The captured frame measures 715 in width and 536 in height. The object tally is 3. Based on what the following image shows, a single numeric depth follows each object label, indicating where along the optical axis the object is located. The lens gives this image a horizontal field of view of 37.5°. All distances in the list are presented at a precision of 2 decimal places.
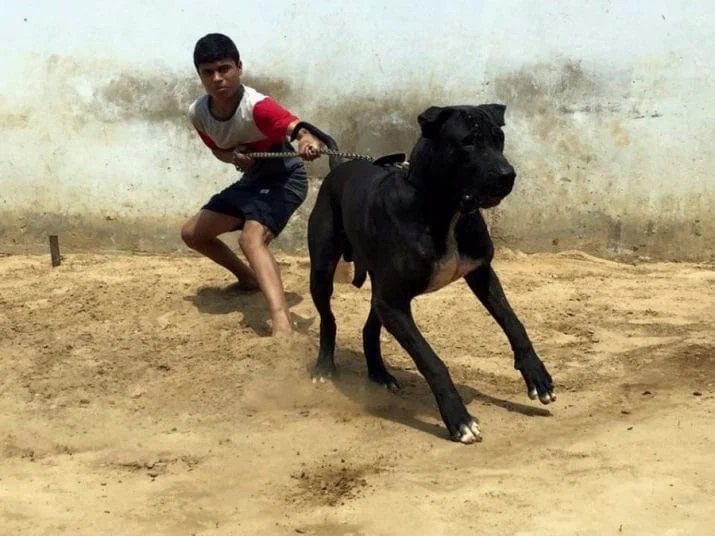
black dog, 4.22
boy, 5.71
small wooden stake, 7.42
